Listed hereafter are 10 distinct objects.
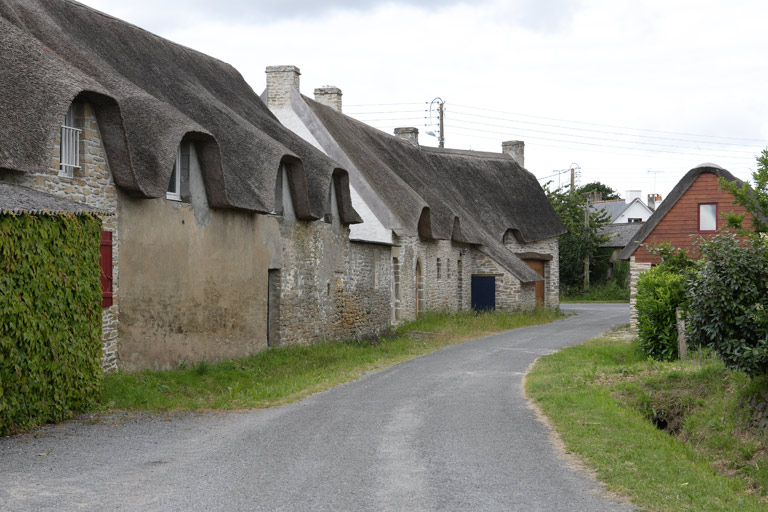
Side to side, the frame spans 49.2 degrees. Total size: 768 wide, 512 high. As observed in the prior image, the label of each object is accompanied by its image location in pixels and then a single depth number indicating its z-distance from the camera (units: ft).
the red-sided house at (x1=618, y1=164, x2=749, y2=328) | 77.61
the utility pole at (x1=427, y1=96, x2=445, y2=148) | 160.56
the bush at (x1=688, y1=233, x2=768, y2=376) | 35.37
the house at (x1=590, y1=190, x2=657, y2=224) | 210.79
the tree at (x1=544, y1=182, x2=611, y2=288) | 151.94
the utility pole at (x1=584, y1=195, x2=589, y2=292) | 152.56
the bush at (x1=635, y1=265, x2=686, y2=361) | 56.13
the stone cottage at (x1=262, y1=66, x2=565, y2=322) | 81.25
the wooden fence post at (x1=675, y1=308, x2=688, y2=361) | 52.65
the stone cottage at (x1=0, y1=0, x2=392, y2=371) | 38.42
